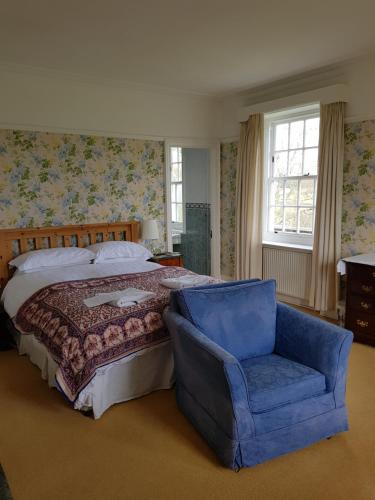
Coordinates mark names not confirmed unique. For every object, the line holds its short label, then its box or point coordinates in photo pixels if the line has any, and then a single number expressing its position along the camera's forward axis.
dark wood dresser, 3.48
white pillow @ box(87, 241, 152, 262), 4.17
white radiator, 4.44
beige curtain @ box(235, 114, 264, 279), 4.71
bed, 2.46
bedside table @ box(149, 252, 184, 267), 4.62
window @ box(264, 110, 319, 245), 4.44
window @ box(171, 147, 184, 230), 6.12
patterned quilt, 2.45
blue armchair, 1.97
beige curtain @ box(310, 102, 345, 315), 3.93
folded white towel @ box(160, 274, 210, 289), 3.19
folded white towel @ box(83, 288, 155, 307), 2.77
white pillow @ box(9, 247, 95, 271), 3.75
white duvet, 3.35
